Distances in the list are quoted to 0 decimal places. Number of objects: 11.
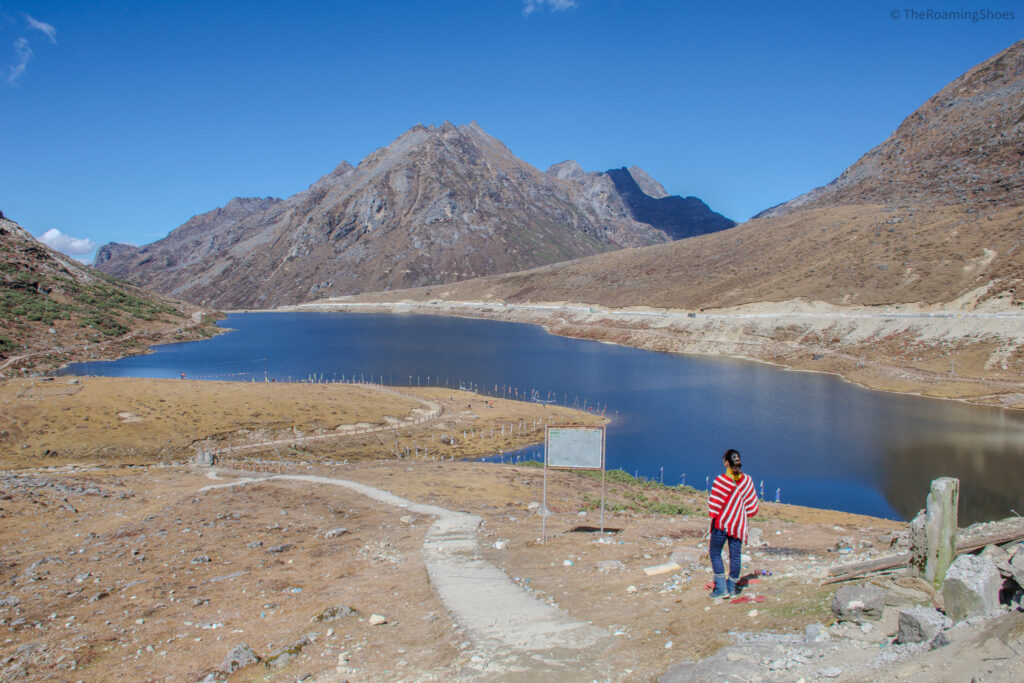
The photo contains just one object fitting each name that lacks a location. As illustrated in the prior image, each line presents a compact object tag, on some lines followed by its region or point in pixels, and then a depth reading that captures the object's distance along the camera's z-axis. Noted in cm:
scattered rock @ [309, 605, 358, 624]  1105
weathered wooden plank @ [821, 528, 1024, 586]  864
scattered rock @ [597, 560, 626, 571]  1293
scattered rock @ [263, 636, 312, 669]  920
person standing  961
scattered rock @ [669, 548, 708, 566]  1284
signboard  1514
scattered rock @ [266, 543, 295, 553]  1491
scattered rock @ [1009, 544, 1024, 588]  625
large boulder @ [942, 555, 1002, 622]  648
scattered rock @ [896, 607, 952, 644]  628
